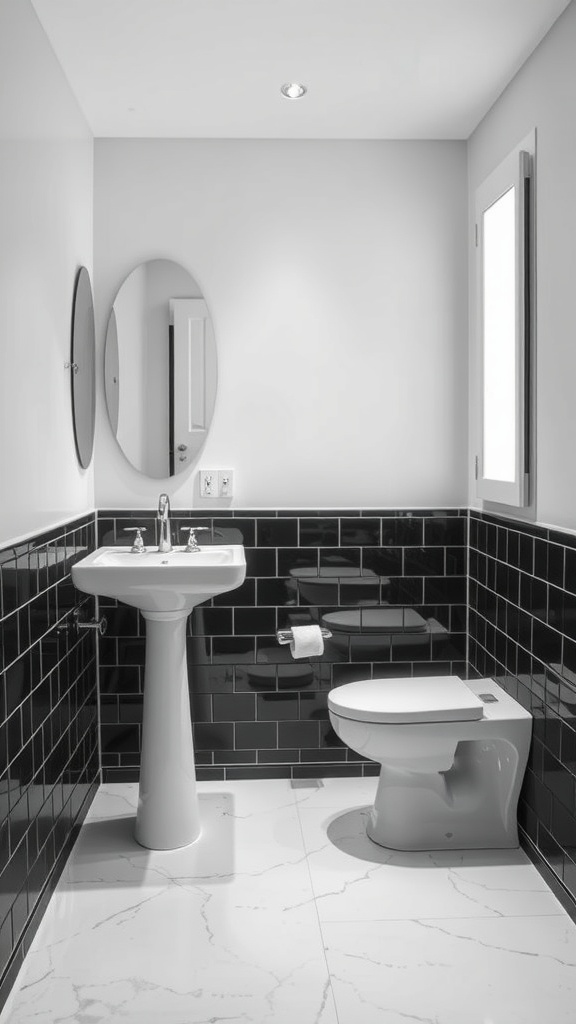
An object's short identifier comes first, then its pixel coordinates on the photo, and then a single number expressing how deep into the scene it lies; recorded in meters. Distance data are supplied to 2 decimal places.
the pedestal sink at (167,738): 2.67
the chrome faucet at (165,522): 2.94
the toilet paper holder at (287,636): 3.05
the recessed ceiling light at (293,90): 2.73
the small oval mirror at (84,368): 2.85
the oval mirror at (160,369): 3.16
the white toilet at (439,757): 2.56
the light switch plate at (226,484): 3.20
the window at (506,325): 2.54
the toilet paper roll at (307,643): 2.99
